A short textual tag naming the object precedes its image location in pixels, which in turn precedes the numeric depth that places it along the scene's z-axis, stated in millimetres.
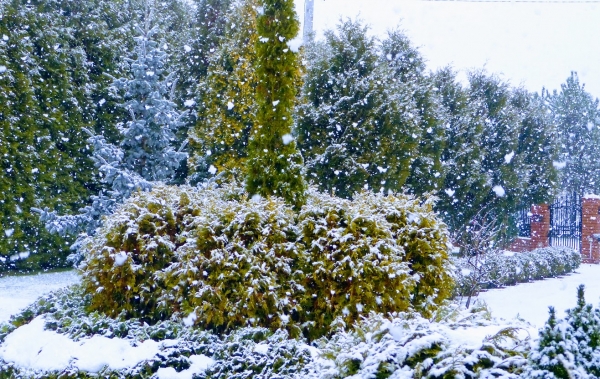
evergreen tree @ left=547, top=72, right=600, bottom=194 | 28297
